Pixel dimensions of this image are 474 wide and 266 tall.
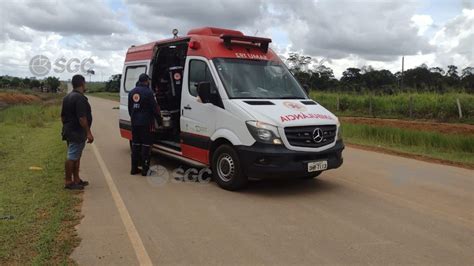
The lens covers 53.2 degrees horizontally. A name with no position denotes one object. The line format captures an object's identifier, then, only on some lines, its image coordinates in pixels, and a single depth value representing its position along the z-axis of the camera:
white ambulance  7.08
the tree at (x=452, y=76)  37.50
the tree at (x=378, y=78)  44.06
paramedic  8.85
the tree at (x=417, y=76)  44.41
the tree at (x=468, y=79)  31.71
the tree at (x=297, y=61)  35.62
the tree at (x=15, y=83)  106.75
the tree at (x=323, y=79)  43.91
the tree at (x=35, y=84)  111.62
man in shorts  7.46
